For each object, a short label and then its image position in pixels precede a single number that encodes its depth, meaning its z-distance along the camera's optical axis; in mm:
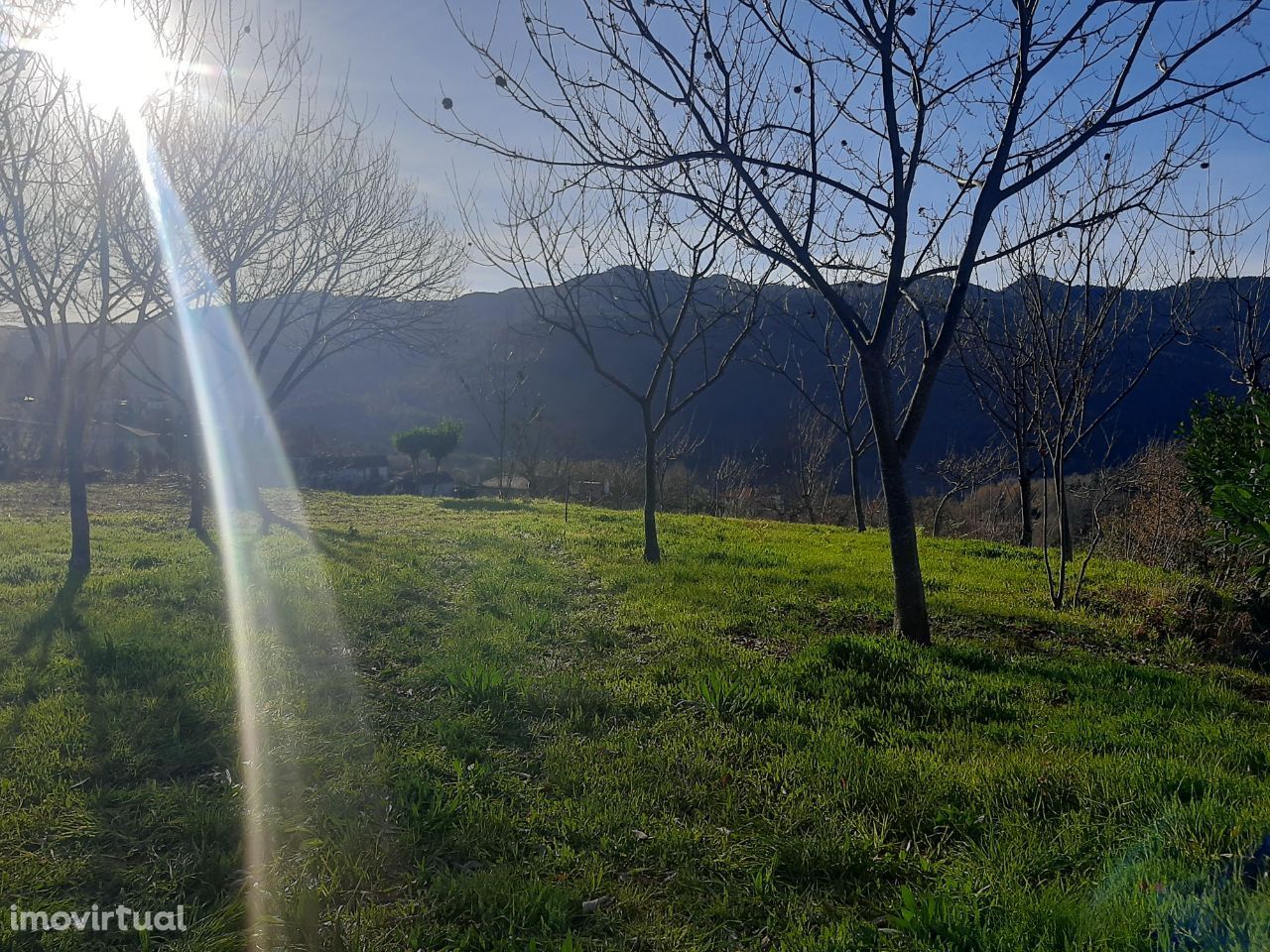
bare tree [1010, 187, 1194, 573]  8141
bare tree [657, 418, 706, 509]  24681
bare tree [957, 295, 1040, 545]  9805
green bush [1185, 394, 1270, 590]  3672
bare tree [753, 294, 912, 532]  13901
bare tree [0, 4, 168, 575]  7680
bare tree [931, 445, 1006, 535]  21016
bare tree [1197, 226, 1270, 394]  9891
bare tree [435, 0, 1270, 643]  5414
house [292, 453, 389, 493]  30891
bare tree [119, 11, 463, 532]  8898
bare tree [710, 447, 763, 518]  29578
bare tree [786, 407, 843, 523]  27109
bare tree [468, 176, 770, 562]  9352
